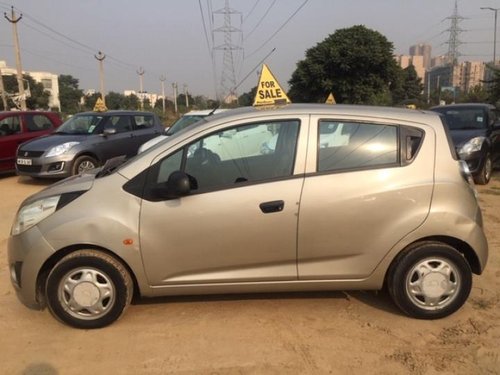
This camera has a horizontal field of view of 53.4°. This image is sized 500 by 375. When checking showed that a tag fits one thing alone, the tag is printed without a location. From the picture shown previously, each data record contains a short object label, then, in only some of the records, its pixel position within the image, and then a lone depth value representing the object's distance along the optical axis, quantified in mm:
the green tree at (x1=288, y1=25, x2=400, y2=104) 42875
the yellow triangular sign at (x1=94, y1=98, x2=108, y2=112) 17588
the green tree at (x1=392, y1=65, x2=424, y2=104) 69875
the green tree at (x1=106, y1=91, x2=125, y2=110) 72944
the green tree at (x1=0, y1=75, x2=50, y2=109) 77562
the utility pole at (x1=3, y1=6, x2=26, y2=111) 28562
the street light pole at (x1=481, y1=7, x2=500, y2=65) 38394
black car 9609
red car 11641
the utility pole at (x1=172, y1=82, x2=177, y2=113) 87025
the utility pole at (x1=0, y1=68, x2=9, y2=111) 37019
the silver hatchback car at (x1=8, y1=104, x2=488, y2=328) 3674
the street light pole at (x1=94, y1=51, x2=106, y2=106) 42275
